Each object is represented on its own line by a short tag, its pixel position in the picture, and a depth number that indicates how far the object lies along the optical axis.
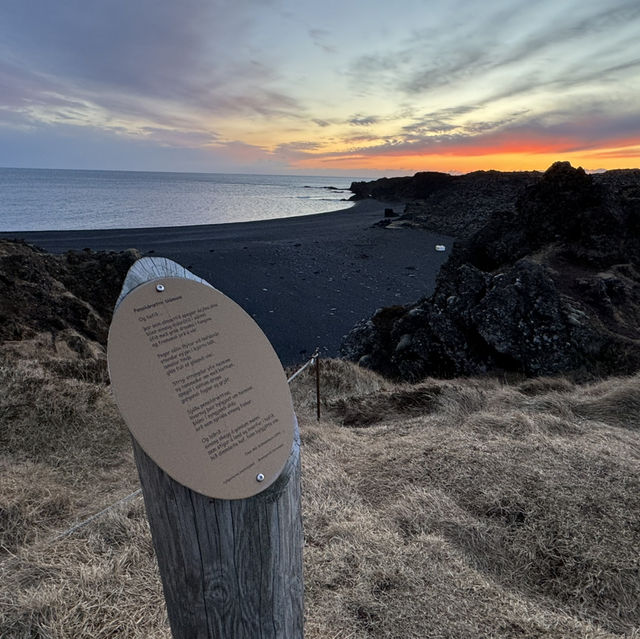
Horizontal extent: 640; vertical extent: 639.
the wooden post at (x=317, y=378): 6.35
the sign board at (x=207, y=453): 1.61
